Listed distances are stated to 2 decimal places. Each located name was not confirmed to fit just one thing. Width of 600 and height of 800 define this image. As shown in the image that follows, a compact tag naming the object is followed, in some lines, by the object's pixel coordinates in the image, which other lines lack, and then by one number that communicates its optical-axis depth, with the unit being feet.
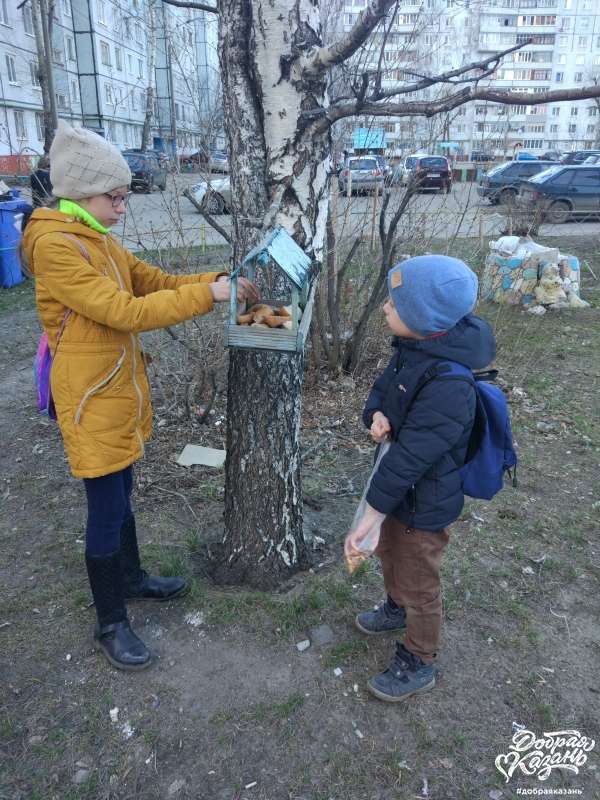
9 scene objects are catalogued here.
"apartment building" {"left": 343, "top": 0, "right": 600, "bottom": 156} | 179.93
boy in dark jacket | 5.96
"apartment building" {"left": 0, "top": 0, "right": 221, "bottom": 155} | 89.04
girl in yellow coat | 6.07
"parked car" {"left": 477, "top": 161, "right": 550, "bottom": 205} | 56.95
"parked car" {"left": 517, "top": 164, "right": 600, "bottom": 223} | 52.75
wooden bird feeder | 6.11
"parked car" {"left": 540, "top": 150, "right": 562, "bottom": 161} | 99.32
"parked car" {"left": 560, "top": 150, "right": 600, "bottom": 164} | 66.04
